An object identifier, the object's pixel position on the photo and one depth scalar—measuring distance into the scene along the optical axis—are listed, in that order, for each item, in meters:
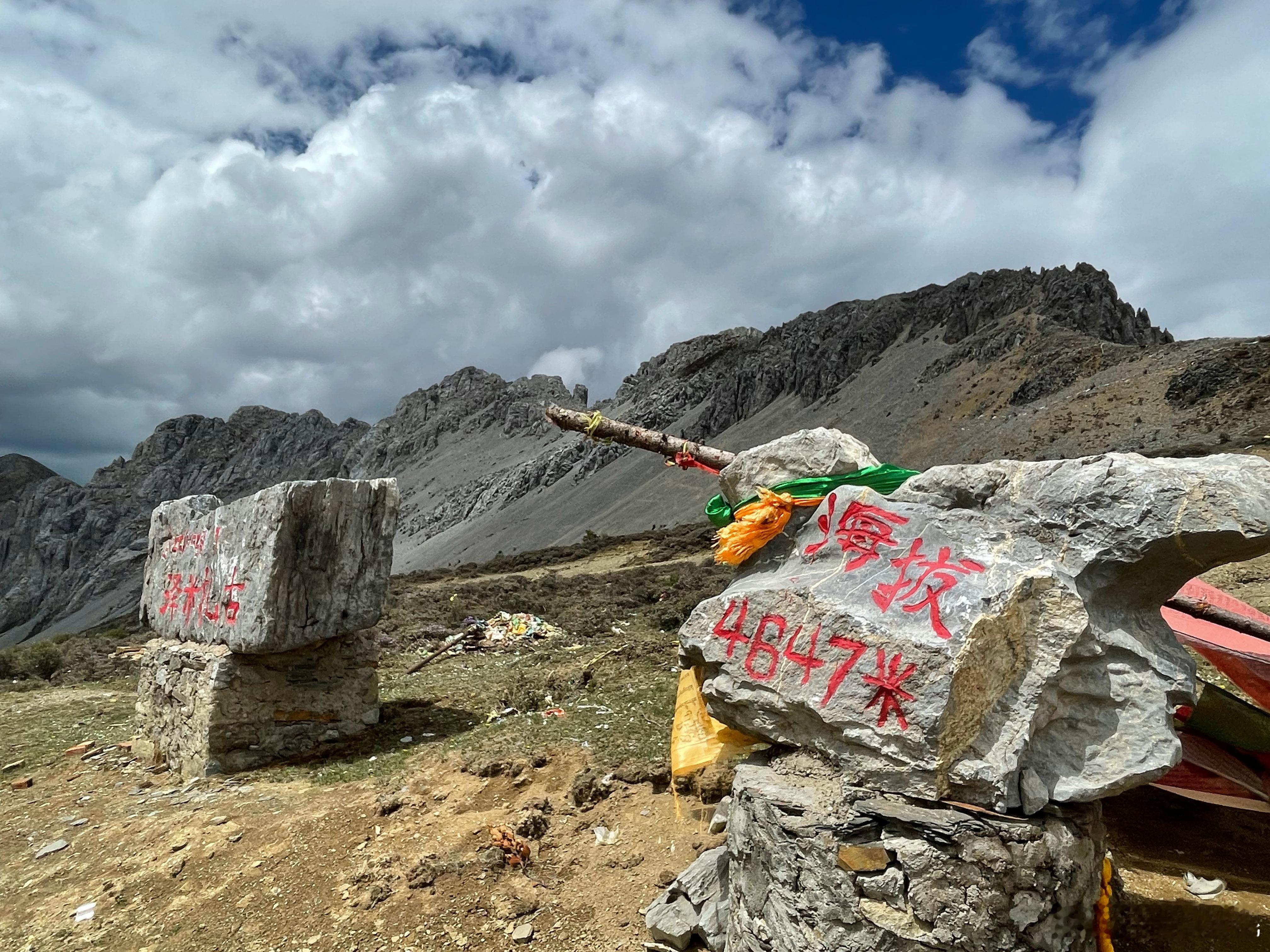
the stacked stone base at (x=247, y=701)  6.14
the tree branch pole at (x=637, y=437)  4.05
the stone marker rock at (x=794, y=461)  3.41
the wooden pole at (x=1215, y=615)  3.14
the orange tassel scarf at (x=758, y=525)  3.33
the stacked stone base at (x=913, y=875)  2.42
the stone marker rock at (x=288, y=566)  5.98
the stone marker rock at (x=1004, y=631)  2.53
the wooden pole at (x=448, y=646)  10.10
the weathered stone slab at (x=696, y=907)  3.17
